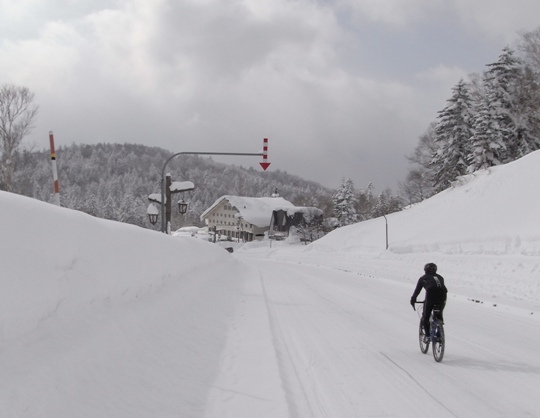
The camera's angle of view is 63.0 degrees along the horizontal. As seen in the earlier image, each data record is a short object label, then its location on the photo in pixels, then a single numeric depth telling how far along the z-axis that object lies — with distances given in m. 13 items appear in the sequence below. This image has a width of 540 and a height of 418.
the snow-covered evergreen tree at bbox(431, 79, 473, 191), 48.47
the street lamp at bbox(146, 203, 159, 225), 21.22
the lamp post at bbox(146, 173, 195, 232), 21.31
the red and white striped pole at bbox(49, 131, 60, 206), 9.26
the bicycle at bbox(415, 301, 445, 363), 7.04
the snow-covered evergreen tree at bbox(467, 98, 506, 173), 41.97
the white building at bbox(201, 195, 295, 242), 94.50
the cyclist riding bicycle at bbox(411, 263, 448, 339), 7.49
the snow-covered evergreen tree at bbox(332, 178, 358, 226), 75.38
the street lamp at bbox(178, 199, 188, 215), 23.73
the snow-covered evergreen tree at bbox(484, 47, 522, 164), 42.50
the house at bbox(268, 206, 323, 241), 78.75
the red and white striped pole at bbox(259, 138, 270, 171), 15.84
